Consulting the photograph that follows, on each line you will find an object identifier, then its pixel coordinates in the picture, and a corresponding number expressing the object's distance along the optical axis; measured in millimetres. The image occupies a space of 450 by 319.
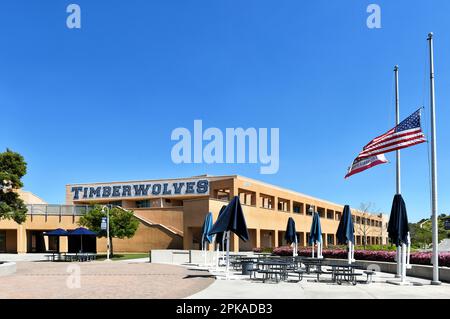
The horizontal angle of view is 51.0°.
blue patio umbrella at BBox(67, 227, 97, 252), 32997
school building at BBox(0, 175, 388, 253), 47031
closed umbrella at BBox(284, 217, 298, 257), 28097
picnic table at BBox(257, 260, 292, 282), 16605
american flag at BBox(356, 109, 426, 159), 17359
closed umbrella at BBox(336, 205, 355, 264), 21203
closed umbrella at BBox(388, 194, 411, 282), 17000
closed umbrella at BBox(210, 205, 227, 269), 20875
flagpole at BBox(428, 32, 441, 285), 16312
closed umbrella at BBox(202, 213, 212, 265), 25922
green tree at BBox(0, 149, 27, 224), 26859
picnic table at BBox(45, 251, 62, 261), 33812
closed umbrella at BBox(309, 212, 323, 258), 25847
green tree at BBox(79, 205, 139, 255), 37719
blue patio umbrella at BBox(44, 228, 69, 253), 33131
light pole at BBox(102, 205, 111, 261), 34184
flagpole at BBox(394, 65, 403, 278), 18391
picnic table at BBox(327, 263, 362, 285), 16009
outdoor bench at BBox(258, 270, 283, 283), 16391
